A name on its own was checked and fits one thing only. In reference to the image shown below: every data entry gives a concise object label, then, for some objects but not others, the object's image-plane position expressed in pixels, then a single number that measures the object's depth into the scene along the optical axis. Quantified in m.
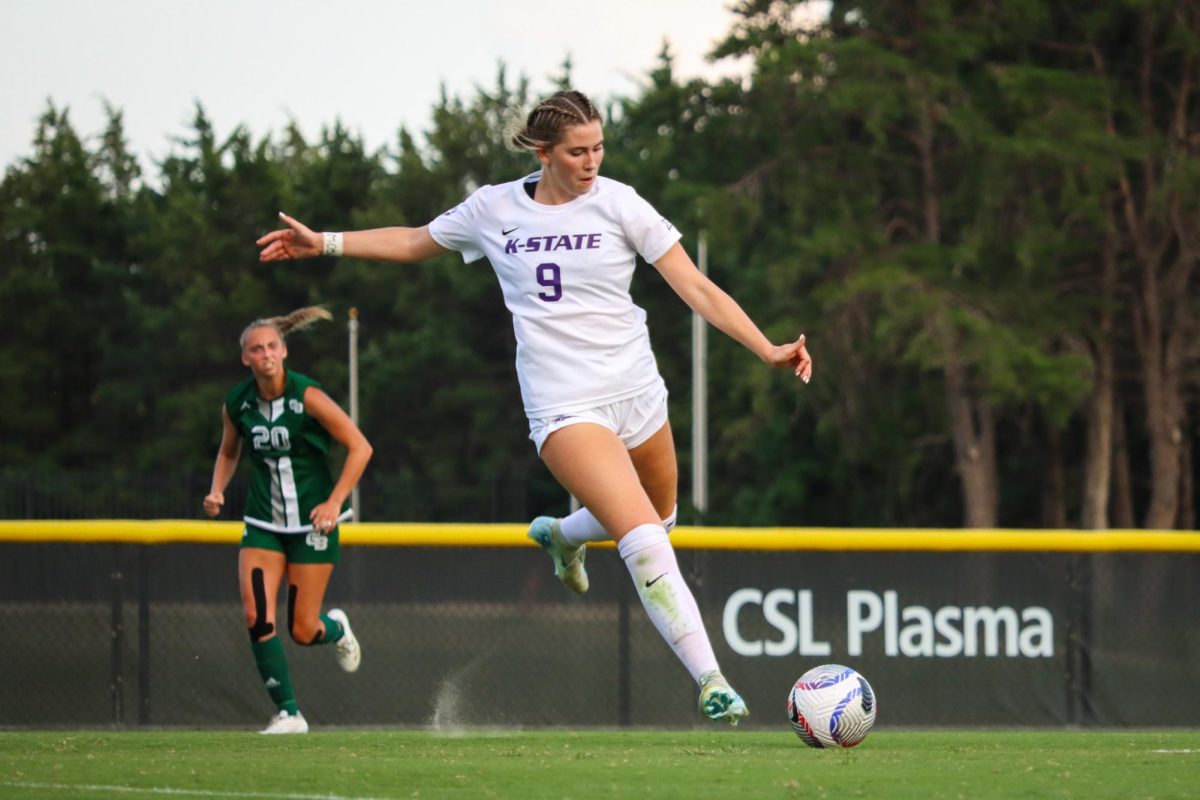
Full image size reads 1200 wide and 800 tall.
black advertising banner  22.20
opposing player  18.16
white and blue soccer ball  14.02
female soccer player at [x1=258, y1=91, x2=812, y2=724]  12.94
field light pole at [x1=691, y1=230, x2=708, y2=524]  70.56
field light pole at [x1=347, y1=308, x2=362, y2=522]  84.00
